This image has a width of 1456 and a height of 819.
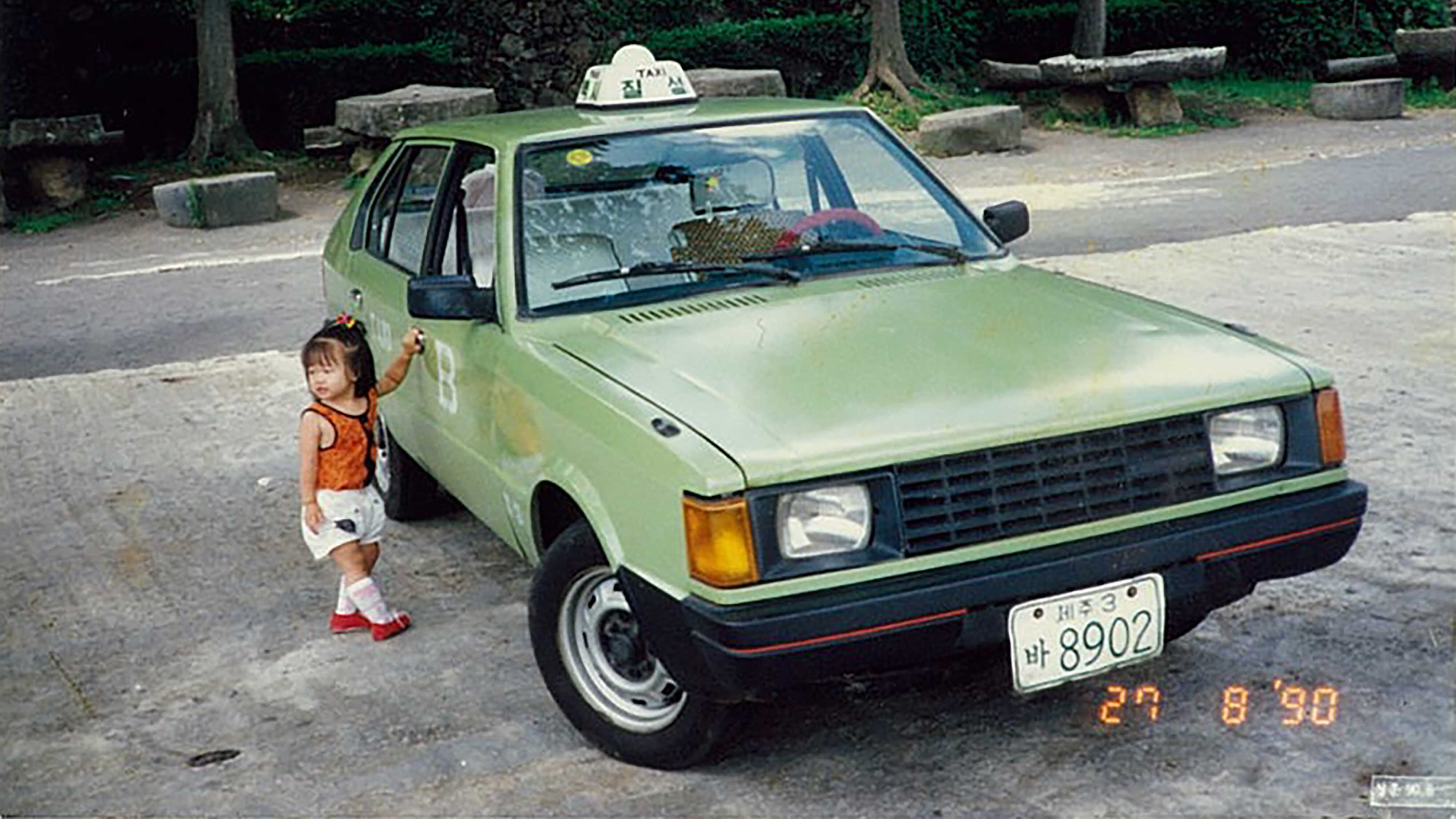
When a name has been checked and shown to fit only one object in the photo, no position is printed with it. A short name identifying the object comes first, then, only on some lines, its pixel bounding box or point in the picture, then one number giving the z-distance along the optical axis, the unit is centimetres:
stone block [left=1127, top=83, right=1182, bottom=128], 1817
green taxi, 357
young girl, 493
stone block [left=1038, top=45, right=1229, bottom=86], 1783
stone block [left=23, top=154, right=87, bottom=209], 1684
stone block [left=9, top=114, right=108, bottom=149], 1648
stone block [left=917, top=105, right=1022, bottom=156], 1692
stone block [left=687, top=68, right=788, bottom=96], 1748
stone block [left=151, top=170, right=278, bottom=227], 1491
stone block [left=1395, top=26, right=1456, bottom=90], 1947
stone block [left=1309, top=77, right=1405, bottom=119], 1794
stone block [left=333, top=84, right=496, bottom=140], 1670
